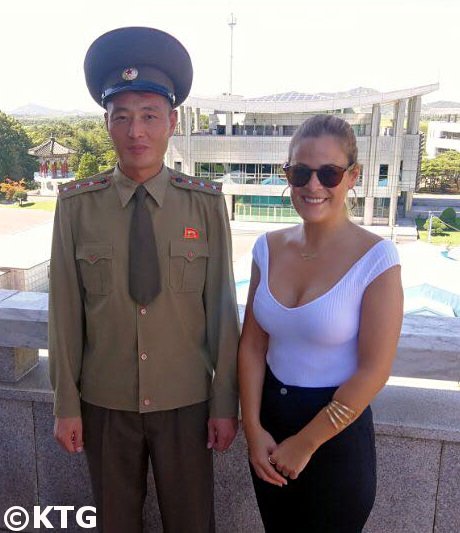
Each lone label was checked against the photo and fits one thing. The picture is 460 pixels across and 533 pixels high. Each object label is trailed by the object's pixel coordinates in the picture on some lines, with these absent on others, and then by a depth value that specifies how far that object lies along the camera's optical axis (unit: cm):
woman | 138
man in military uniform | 165
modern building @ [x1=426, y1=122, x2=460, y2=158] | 5706
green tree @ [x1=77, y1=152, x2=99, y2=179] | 3437
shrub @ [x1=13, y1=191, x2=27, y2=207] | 4019
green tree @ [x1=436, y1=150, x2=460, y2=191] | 4753
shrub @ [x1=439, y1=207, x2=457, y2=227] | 3109
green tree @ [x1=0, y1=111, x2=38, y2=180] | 4069
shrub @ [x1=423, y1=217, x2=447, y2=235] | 2967
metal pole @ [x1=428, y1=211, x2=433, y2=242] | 2758
